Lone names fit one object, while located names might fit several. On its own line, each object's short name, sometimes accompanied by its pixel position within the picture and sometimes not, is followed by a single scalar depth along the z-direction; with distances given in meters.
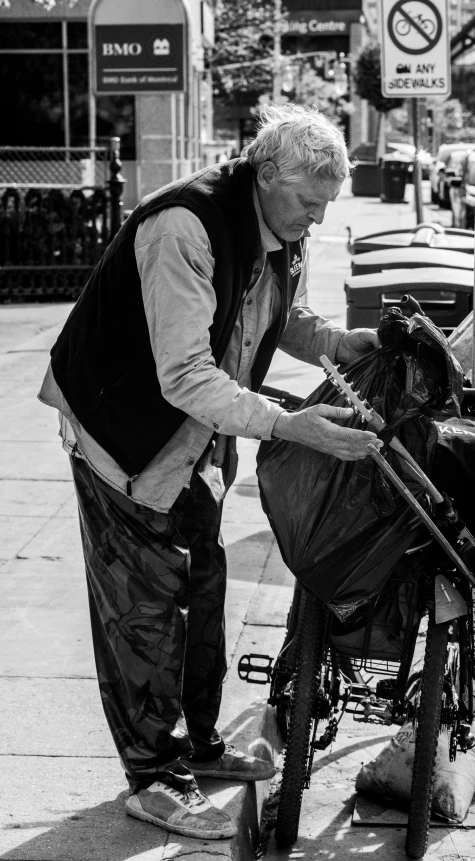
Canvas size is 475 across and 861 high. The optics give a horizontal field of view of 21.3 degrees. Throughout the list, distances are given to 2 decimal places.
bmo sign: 12.95
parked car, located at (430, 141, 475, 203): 37.56
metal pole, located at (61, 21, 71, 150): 22.23
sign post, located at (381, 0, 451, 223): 9.23
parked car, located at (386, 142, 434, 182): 44.66
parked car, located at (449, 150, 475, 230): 24.03
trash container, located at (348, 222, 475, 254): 8.83
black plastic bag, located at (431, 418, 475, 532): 3.35
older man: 2.97
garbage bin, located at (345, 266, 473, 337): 6.69
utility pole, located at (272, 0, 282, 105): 43.36
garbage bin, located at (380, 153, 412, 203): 34.94
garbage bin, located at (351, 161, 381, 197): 40.84
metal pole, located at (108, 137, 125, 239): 13.09
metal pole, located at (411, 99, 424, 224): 9.63
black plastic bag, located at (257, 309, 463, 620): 3.16
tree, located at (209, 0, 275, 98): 40.28
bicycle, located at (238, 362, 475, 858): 3.22
